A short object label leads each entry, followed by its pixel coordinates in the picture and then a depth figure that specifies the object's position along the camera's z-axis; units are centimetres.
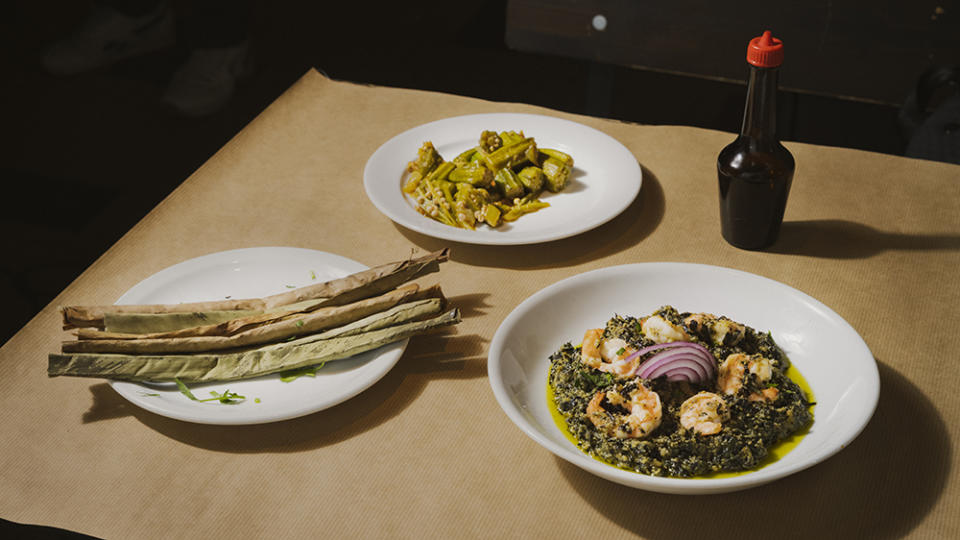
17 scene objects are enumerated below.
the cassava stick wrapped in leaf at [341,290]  110
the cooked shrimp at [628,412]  88
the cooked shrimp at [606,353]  96
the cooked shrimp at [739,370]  94
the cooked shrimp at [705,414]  88
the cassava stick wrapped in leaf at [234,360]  99
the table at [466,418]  89
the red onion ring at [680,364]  93
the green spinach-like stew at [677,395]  87
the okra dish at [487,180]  138
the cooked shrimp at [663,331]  98
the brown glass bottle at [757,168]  109
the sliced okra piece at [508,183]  142
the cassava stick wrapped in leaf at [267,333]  102
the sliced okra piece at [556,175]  144
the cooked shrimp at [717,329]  100
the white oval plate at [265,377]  97
